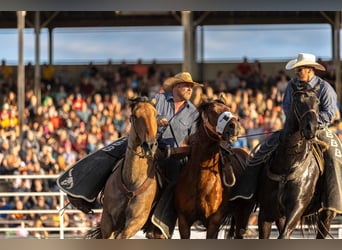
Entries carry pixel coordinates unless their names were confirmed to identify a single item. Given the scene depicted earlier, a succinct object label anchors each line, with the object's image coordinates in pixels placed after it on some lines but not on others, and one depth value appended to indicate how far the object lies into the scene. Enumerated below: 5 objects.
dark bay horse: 14.94
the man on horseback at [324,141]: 16.08
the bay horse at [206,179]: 14.99
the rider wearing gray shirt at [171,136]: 15.52
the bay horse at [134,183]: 14.58
